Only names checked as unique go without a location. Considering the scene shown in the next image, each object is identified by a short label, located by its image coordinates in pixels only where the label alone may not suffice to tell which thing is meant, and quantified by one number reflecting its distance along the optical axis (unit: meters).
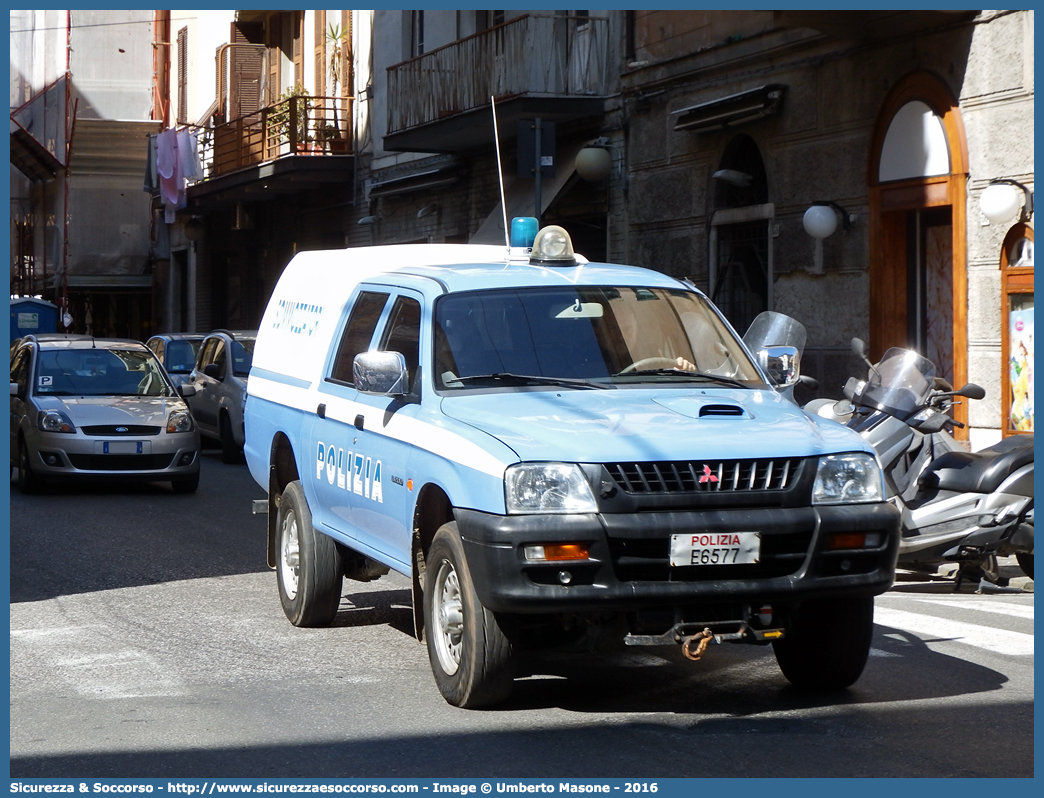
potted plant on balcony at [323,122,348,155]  31.92
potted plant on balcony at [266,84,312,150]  31.11
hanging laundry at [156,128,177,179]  38.66
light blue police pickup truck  5.82
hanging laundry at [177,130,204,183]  38.19
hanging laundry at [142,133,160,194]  40.31
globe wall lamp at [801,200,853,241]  16.94
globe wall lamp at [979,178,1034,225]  14.38
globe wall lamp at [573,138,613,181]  21.56
